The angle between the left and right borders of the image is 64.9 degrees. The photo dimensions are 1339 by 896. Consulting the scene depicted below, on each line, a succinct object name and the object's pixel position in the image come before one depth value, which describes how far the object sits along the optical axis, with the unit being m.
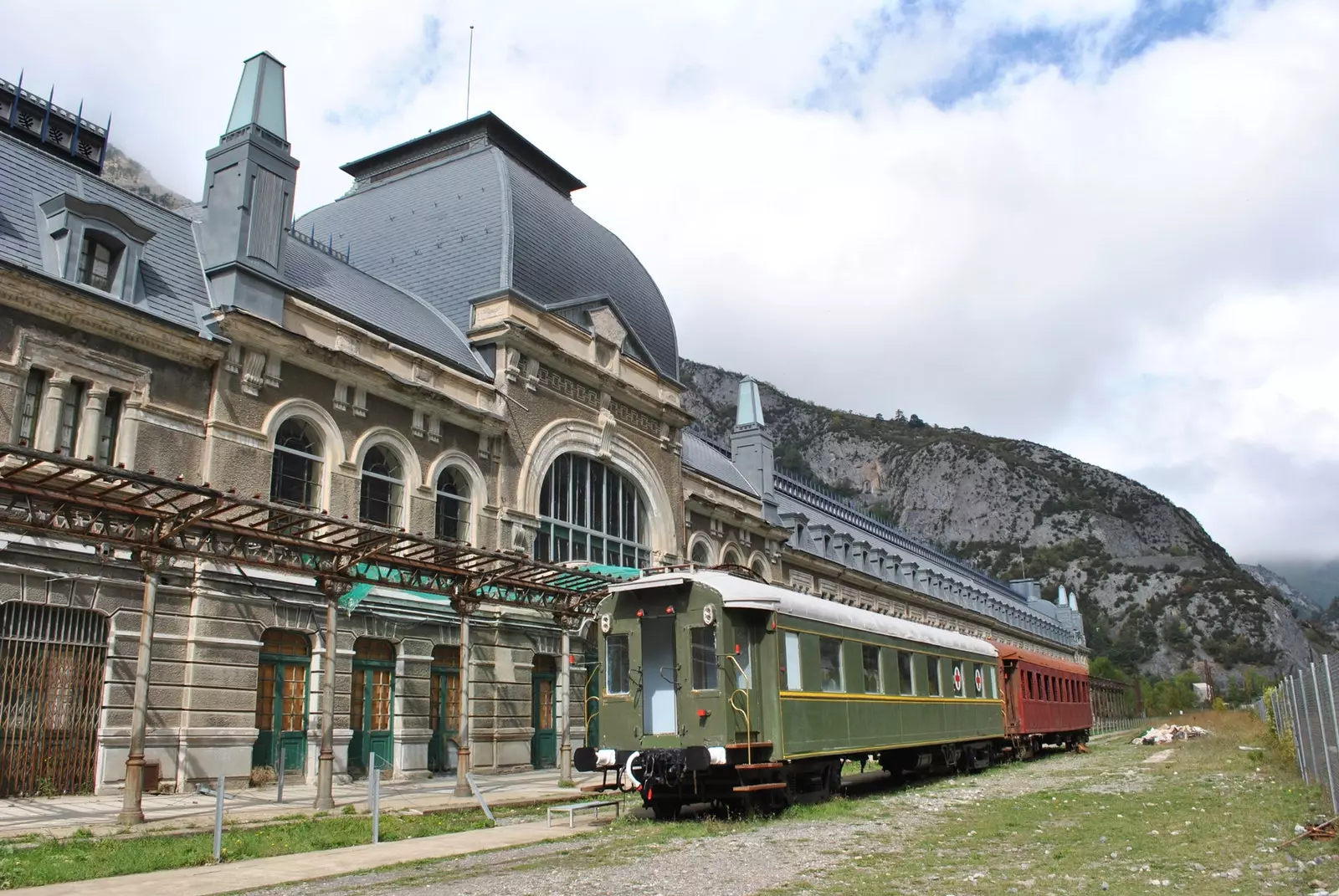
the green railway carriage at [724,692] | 14.48
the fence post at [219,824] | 11.54
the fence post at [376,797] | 12.94
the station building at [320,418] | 17.16
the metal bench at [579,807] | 14.45
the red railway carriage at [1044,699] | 27.06
